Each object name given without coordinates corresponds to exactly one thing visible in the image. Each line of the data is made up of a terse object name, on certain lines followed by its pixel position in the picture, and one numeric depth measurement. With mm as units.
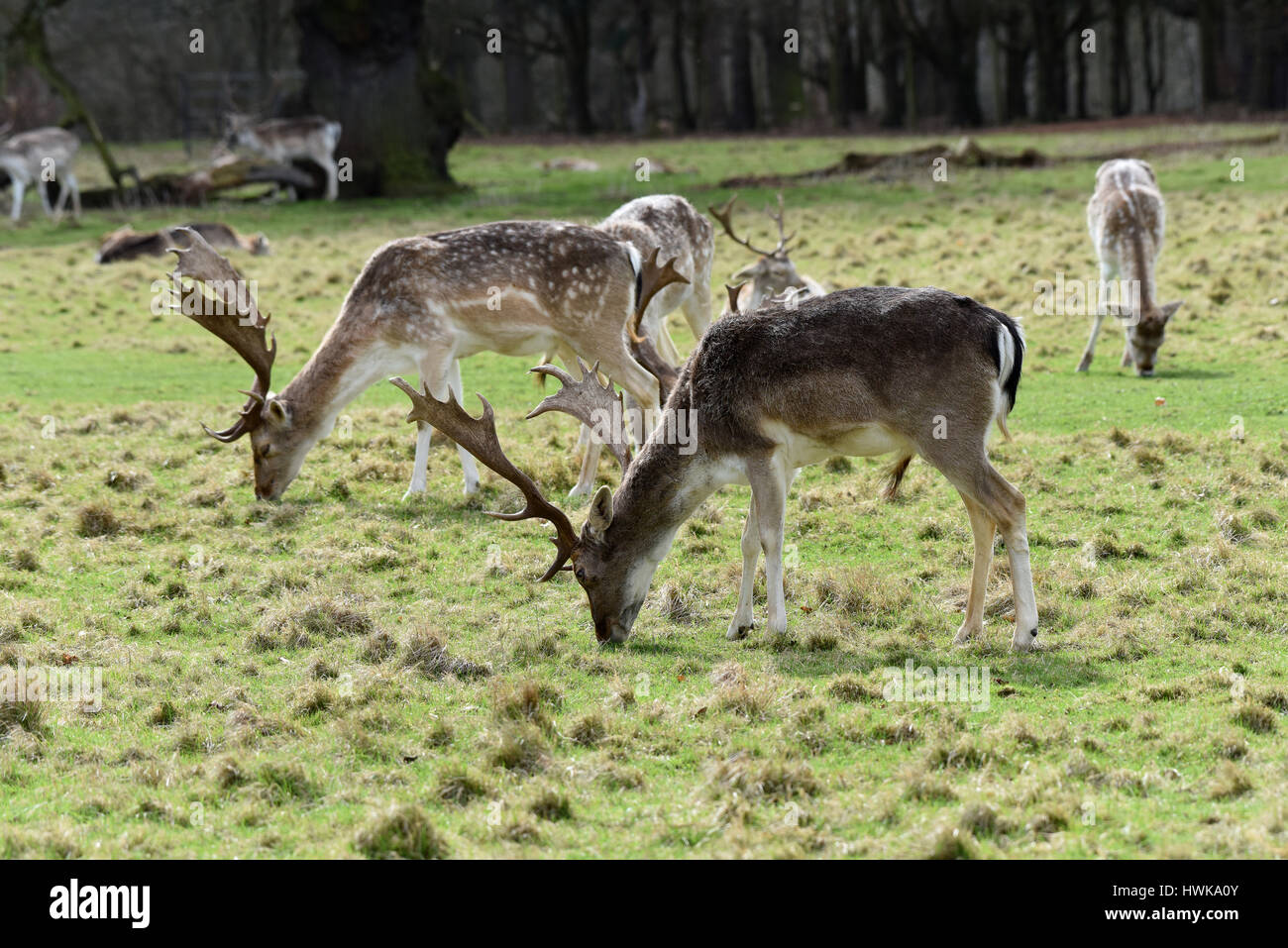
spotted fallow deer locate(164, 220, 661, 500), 10383
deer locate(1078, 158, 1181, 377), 13633
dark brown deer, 7199
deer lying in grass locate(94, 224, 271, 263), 23109
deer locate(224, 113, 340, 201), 30547
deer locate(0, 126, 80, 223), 29344
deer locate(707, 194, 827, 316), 14516
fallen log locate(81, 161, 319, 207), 30703
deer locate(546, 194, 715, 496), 11461
